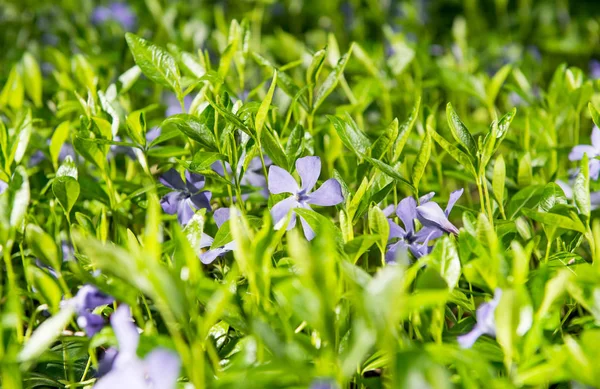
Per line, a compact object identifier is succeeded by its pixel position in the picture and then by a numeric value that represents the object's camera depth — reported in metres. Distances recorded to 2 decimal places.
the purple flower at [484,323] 0.65
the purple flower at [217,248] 0.70
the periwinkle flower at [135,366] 0.62
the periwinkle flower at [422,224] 0.70
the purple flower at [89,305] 0.67
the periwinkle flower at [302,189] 0.71
